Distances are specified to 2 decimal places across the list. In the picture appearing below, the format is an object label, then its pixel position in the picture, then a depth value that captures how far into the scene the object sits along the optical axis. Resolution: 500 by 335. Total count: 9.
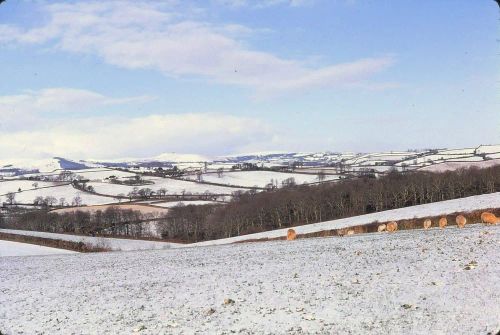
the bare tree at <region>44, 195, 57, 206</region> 155.62
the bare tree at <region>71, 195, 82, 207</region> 147.74
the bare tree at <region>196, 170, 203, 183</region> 188.50
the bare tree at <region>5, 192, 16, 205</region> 161.96
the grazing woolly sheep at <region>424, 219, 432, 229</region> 41.17
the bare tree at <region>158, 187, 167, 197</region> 161.62
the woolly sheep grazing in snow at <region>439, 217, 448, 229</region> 39.59
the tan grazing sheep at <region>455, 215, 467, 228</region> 37.96
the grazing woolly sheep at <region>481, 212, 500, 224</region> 36.94
